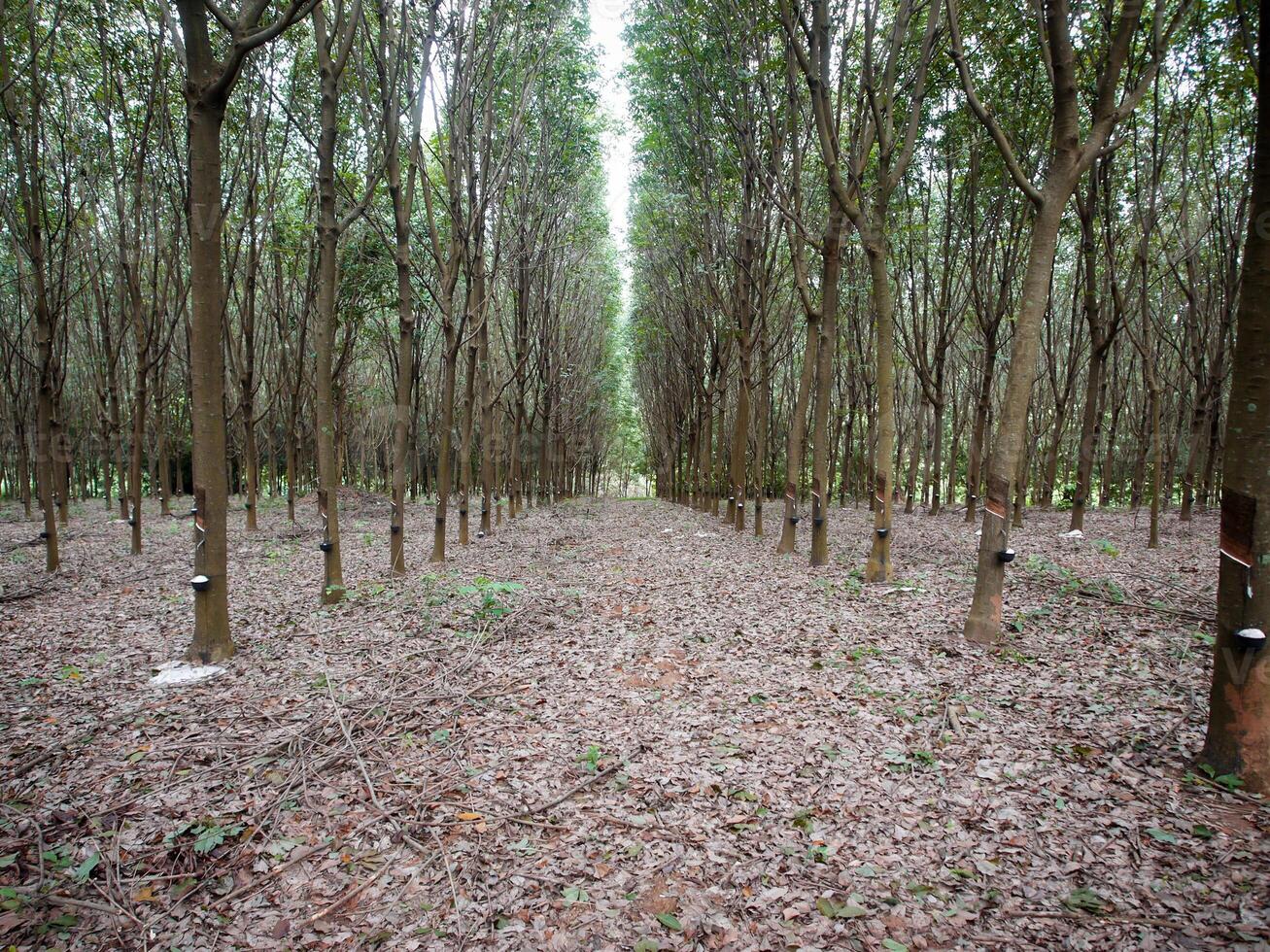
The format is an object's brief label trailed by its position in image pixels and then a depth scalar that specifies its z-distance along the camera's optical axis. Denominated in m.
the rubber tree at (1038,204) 5.06
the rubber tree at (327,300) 7.14
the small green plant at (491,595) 7.17
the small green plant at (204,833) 3.09
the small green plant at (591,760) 3.95
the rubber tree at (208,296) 4.94
